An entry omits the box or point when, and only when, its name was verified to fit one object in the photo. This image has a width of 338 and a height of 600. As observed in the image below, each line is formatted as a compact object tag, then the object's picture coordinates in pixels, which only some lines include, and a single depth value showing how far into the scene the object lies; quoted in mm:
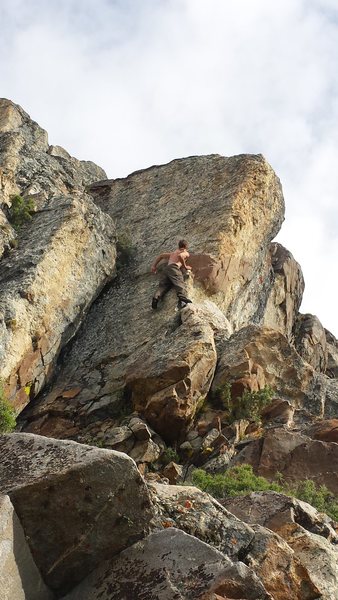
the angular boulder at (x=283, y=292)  31562
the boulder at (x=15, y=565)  7332
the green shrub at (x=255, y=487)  14406
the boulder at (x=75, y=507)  7773
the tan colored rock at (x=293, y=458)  16688
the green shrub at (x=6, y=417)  16672
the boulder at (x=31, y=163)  27305
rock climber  23362
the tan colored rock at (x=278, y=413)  20219
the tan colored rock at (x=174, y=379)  18969
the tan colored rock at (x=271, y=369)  20672
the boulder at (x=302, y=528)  9672
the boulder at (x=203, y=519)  9117
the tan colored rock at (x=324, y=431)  18578
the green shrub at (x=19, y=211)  24905
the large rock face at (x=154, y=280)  20031
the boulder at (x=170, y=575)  7402
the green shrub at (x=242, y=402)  19859
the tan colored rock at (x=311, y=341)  31781
